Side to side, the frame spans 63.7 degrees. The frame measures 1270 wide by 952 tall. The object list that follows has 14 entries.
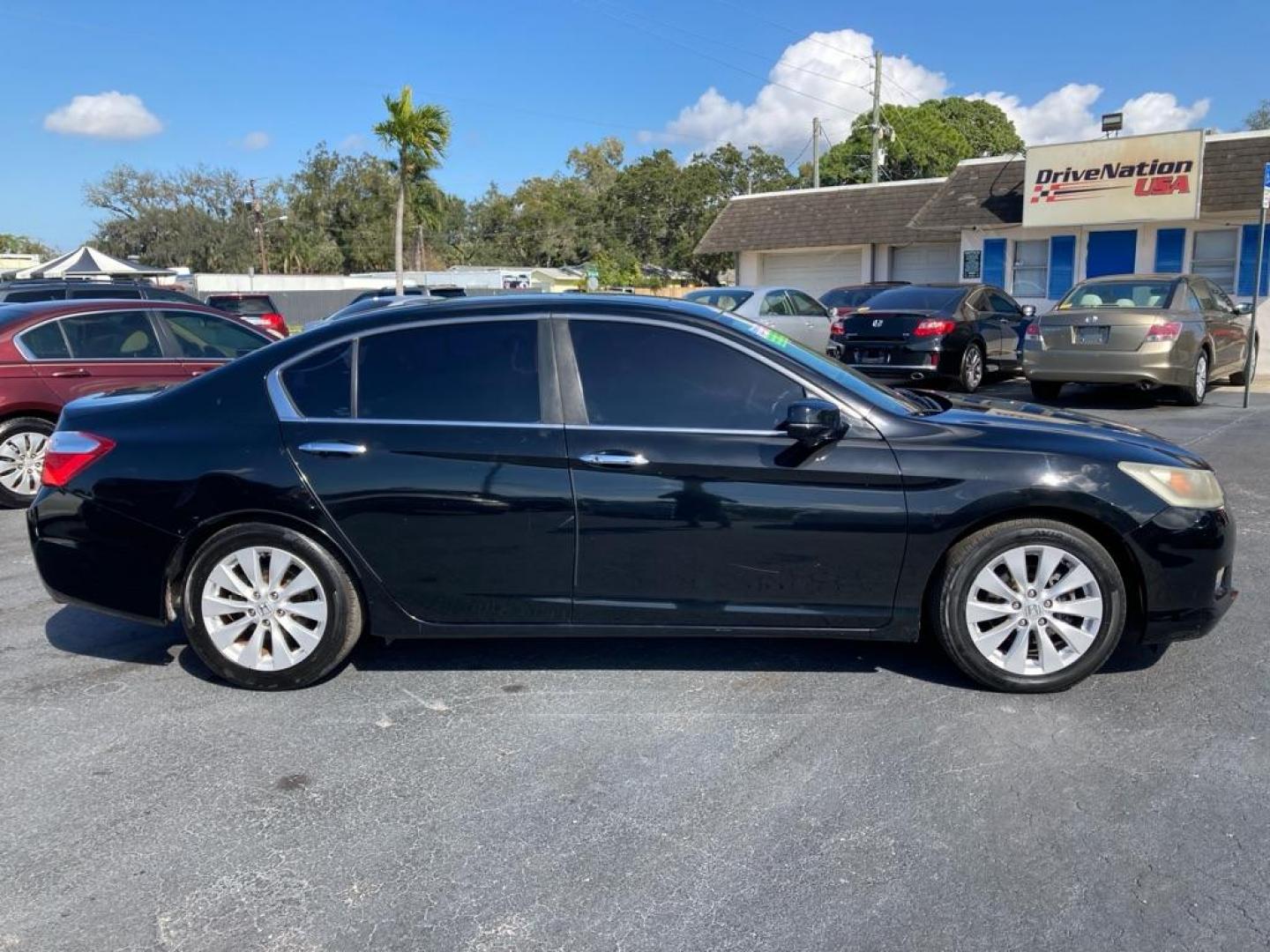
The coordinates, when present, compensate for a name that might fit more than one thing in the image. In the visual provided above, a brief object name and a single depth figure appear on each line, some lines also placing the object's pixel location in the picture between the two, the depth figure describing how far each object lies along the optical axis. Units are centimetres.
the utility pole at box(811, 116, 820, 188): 4045
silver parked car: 1588
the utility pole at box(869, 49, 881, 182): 3291
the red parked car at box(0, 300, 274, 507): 799
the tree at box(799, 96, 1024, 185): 5712
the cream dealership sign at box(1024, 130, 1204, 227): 1895
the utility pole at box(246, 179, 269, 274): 5359
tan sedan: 1191
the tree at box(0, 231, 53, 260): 9819
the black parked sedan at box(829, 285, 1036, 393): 1379
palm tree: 2897
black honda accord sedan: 410
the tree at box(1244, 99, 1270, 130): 6694
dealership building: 1911
